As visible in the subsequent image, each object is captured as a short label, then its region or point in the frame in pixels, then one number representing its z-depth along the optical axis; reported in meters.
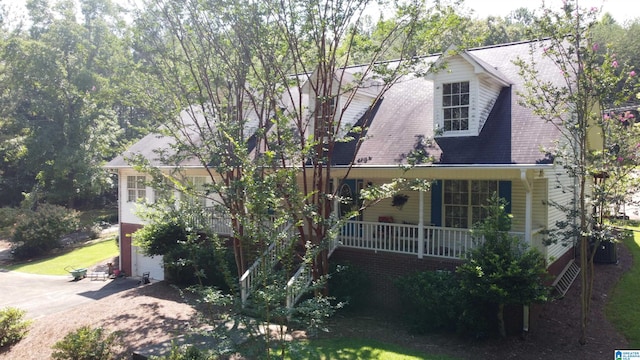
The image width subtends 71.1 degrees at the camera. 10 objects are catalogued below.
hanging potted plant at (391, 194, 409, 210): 14.11
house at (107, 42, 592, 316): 11.07
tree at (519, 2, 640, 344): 9.02
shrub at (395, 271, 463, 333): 9.98
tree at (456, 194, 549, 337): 9.14
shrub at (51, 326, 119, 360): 9.48
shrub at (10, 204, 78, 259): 26.83
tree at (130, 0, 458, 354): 10.95
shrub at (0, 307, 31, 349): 11.51
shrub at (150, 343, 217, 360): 8.47
